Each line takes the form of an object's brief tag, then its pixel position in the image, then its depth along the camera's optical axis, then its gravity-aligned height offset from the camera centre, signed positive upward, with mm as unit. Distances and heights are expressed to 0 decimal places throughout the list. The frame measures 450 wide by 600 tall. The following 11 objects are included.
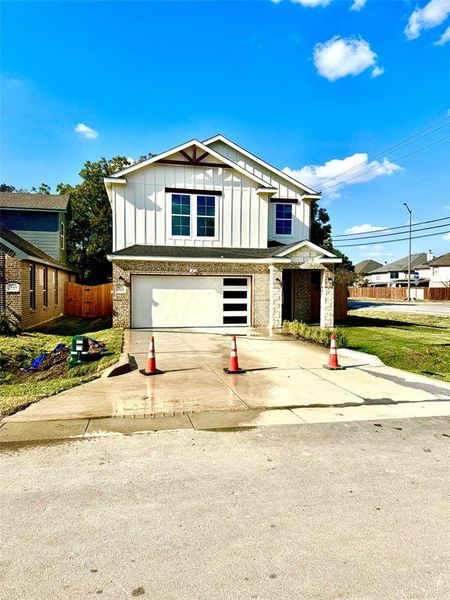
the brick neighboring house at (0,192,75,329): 15648 +1382
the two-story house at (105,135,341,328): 17422 +2180
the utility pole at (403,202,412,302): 45984 +8573
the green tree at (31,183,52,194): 43375 +10957
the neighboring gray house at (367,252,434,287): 74331 +3884
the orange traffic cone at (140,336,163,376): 9023 -1593
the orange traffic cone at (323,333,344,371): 9743 -1594
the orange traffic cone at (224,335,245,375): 9284 -1641
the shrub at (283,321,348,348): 12969 -1456
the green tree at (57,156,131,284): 35656 +5810
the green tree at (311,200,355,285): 37469 +5927
